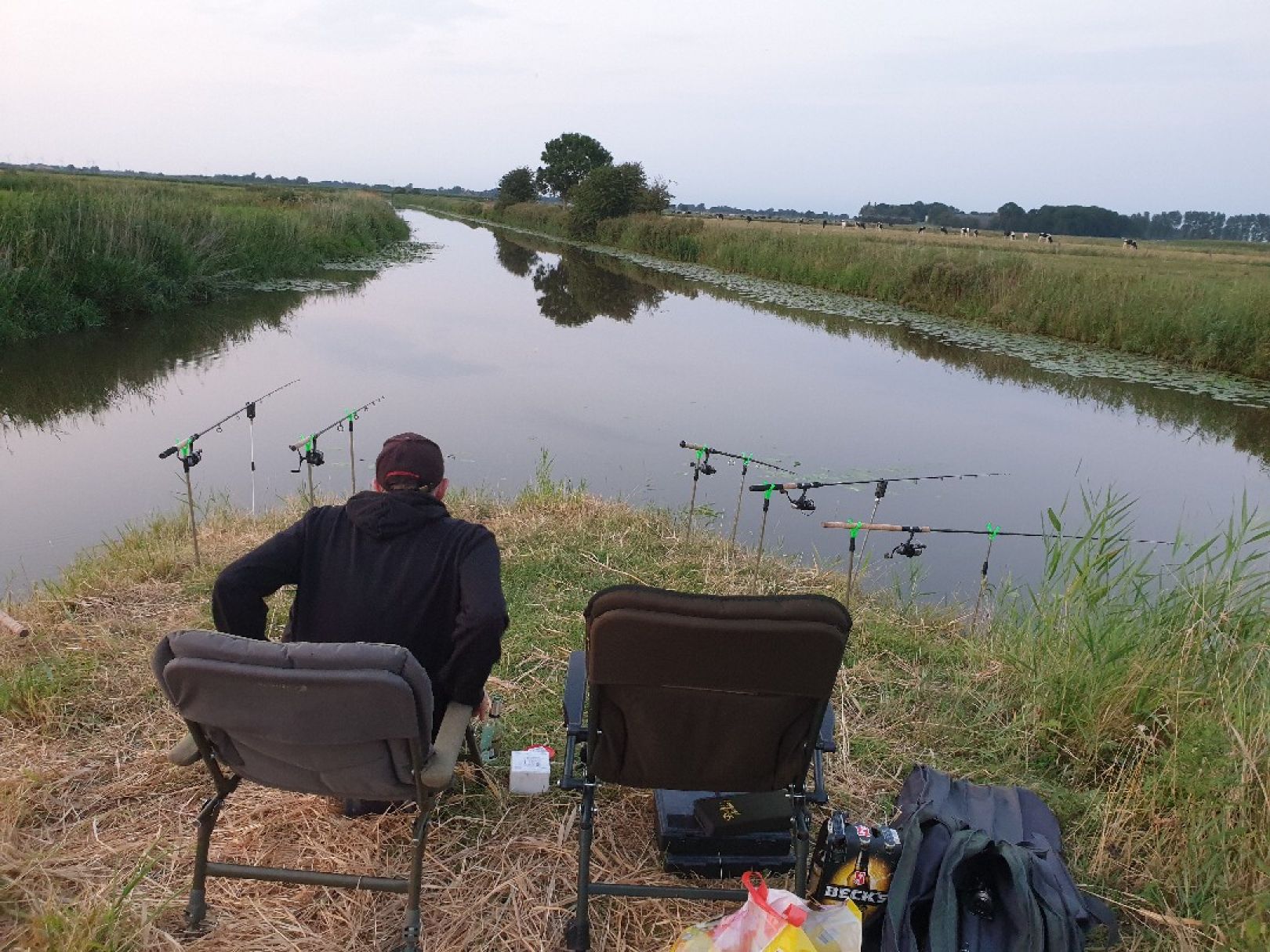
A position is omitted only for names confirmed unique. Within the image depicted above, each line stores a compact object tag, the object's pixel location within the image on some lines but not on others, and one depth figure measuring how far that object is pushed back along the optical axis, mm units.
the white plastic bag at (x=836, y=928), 1813
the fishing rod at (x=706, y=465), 4715
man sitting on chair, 2107
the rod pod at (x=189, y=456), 3730
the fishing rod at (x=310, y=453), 4062
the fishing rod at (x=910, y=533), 3547
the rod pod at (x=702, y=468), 4887
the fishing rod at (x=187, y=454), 3670
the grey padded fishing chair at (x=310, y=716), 1609
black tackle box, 2334
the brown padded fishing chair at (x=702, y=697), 1746
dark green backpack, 1907
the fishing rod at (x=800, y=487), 4027
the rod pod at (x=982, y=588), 3770
